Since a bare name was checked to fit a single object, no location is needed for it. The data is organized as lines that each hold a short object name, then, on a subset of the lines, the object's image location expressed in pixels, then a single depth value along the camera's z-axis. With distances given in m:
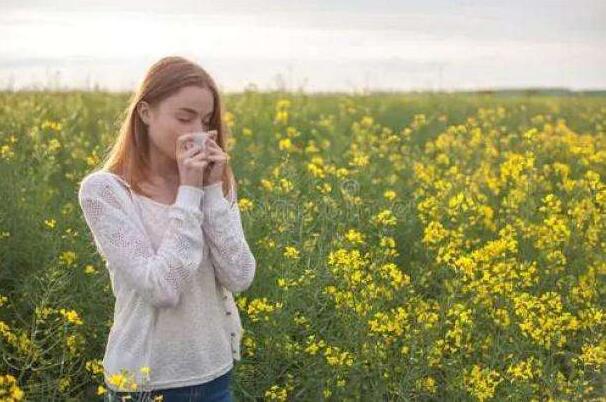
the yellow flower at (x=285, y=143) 6.38
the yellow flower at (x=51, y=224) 4.42
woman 2.56
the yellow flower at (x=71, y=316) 3.28
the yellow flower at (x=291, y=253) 4.06
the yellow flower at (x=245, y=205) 4.95
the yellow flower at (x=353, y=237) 4.30
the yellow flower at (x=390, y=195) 5.28
